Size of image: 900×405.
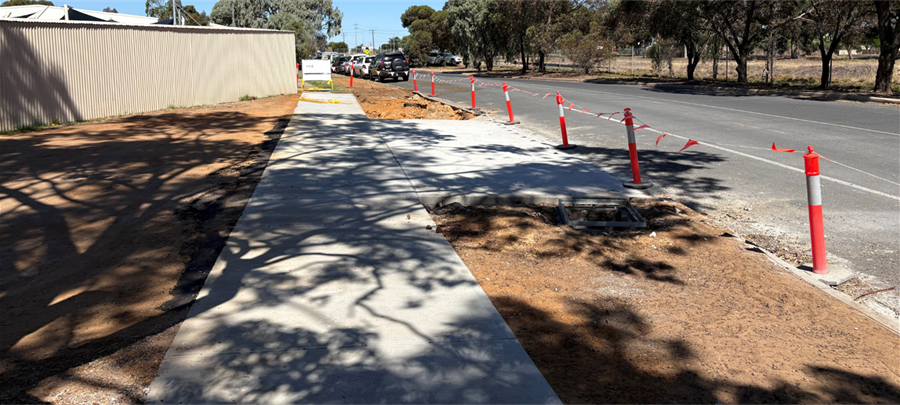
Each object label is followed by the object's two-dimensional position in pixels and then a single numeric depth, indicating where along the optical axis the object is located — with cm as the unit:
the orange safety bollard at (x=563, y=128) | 1136
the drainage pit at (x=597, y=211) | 668
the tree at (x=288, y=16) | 6456
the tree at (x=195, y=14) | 11625
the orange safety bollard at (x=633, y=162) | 820
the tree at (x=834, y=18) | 2553
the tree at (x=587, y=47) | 4281
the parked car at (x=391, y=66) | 3828
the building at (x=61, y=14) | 2369
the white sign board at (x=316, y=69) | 2897
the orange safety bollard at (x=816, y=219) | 511
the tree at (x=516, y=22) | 4741
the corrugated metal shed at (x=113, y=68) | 1322
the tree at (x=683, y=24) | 3181
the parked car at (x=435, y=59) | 7600
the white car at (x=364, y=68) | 4350
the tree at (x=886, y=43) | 2284
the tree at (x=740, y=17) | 3018
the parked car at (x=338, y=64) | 5417
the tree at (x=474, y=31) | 5384
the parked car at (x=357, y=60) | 4556
